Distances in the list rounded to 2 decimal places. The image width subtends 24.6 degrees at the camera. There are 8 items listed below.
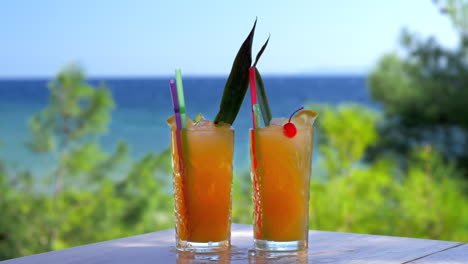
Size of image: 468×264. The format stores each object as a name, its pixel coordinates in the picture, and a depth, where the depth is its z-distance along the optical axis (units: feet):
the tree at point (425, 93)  21.09
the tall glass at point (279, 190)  4.05
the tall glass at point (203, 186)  4.07
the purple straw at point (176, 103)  4.02
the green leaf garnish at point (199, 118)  4.16
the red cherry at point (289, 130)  4.07
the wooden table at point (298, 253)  3.94
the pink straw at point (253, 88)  4.02
